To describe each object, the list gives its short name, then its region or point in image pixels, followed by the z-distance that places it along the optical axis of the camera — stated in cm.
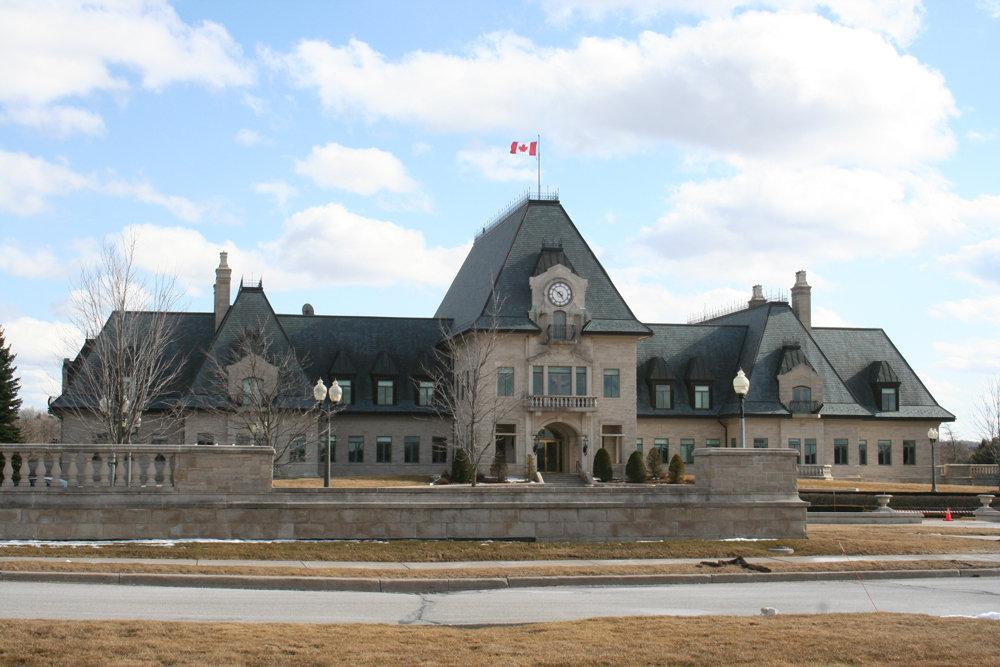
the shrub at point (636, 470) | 4891
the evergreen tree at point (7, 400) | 4791
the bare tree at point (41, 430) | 8918
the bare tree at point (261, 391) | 4591
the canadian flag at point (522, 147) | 5634
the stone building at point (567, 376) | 5094
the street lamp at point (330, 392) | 3109
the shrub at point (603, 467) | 4956
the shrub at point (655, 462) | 5291
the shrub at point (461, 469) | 4600
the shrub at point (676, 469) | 5028
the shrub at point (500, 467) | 4812
